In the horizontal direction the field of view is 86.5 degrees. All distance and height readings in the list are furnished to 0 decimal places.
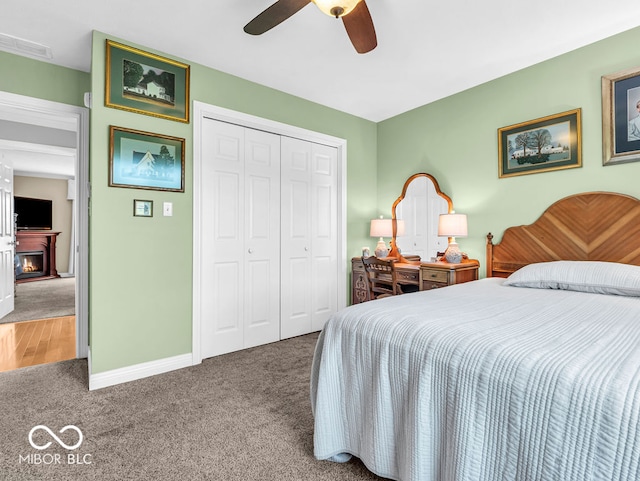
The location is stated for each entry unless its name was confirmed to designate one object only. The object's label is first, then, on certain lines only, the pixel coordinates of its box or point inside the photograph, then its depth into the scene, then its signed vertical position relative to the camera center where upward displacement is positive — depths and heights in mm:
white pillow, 1960 -222
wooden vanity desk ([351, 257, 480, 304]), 2930 -283
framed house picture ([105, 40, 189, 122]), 2439 +1202
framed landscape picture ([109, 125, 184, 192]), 2453 +617
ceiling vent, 2375 +1411
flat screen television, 7035 +614
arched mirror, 3539 +277
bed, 859 -443
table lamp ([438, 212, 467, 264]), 3086 +119
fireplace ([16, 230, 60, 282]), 7125 -266
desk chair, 3111 -336
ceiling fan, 1622 +1178
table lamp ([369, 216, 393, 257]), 3748 +120
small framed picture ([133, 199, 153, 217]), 2535 +256
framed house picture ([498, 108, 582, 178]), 2635 +800
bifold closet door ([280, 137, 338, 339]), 3475 +65
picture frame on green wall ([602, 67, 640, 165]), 2352 +886
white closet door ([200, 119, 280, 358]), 2947 +38
